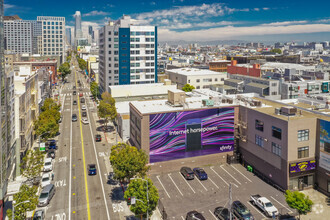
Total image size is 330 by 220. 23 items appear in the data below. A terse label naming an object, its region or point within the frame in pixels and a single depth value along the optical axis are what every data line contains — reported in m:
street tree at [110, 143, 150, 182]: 42.75
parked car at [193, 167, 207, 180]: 51.03
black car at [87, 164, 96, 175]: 52.97
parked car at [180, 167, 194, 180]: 51.03
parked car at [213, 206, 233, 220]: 38.83
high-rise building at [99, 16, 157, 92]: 112.19
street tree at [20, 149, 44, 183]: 46.80
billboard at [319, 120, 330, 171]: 44.53
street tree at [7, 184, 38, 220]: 34.41
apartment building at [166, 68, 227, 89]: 116.81
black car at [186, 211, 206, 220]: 37.97
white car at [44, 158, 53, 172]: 54.22
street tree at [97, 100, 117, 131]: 79.50
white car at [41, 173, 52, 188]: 48.46
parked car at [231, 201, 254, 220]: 38.09
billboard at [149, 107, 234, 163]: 53.47
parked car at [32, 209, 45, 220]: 37.38
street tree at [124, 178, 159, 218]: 35.41
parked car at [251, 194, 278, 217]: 39.78
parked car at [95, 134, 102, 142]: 73.31
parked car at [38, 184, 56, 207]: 42.09
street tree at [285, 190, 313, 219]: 36.06
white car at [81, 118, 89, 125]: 90.44
